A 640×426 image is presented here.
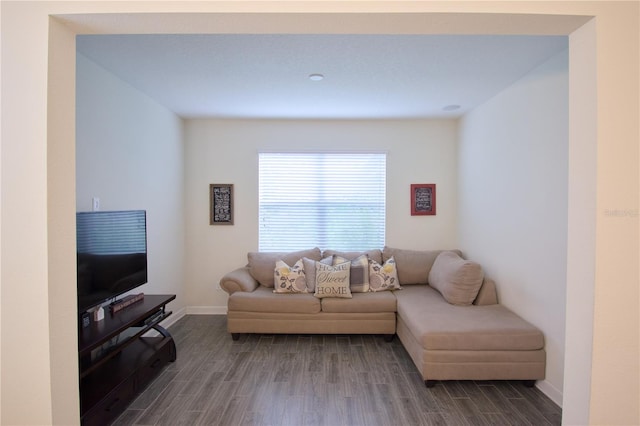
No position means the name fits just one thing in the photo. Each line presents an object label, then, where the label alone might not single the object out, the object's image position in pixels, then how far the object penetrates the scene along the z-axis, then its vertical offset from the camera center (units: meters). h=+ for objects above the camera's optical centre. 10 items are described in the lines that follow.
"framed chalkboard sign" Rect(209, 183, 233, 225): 4.28 +0.08
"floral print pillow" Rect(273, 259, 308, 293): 3.61 -0.83
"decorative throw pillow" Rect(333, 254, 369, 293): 3.66 -0.81
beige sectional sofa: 2.47 -1.00
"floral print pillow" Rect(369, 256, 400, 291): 3.70 -0.81
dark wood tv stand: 1.95 -1.19
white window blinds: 4.32 +0.01
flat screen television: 2.12 -0.35
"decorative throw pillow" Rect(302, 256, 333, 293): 3.67 -0.75
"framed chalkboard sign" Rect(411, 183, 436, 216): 4.30 +0.11
